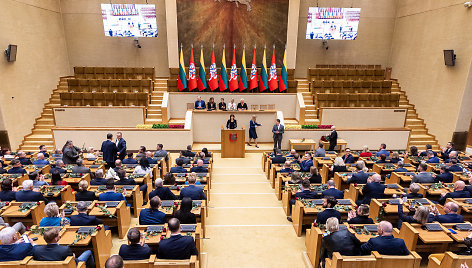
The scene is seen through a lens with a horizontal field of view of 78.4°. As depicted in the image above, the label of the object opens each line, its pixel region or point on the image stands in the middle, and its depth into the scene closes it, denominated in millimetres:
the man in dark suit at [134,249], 3937
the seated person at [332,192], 6215
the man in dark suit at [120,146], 9188
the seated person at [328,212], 5098
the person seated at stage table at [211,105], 13391
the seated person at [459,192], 6160
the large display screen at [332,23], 15883
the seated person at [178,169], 7676
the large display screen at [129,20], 15352
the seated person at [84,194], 5867
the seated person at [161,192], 5914
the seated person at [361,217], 4949
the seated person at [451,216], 5121
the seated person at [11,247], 3881
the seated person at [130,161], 8586
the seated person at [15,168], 7398
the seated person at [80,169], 7559
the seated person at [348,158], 9080
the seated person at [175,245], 3996
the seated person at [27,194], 5785
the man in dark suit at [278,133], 11675
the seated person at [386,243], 4090
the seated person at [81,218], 4938
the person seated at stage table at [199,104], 13627
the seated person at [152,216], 5094
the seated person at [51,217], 4836
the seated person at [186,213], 4977
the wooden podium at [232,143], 11547
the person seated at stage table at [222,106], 13383
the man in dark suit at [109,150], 8797
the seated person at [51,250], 3830
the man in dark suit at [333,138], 11238
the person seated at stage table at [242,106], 13459
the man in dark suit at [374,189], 6344
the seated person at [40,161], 8383
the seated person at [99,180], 6672
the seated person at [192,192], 6076
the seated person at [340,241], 4203
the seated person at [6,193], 5858
